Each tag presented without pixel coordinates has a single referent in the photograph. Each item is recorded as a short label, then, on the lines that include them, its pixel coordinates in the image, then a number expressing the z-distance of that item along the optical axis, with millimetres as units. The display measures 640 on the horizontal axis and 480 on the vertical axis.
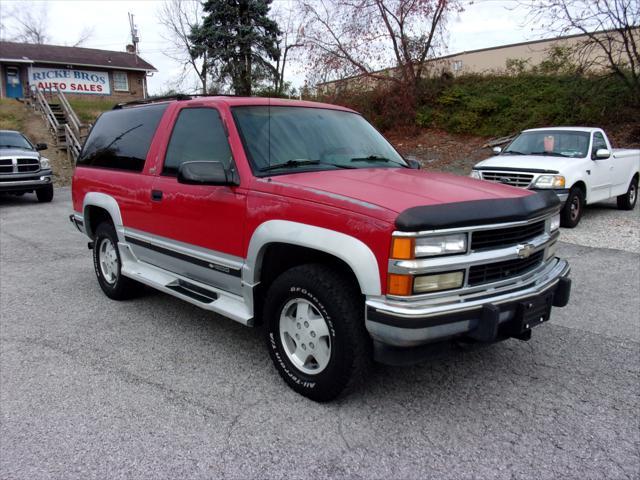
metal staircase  19188
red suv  2721
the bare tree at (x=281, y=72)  27391
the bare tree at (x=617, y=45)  14977
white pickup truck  8391
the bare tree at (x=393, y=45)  18844
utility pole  42906
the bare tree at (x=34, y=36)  52250
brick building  35531
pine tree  28000
